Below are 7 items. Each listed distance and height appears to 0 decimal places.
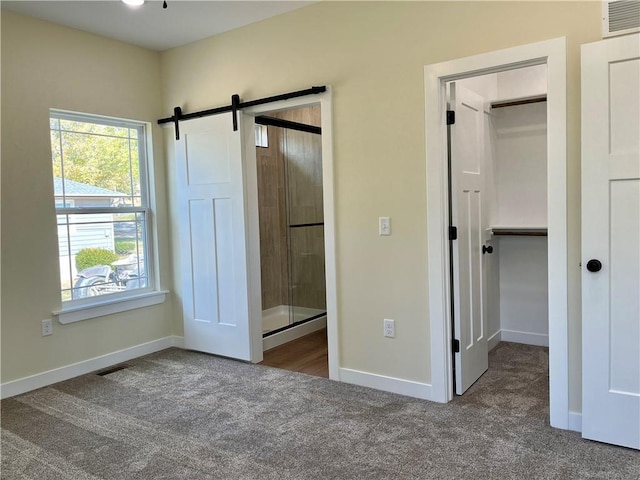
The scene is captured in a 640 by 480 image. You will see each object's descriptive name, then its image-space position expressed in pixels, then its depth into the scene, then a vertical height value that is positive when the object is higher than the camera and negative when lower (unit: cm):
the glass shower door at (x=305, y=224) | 486 -9
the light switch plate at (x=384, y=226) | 313 -9
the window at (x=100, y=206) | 368 +14
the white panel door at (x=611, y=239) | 227 -17
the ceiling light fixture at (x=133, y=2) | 314 +145
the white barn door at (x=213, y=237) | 388 -15
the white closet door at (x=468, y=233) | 302 -16
